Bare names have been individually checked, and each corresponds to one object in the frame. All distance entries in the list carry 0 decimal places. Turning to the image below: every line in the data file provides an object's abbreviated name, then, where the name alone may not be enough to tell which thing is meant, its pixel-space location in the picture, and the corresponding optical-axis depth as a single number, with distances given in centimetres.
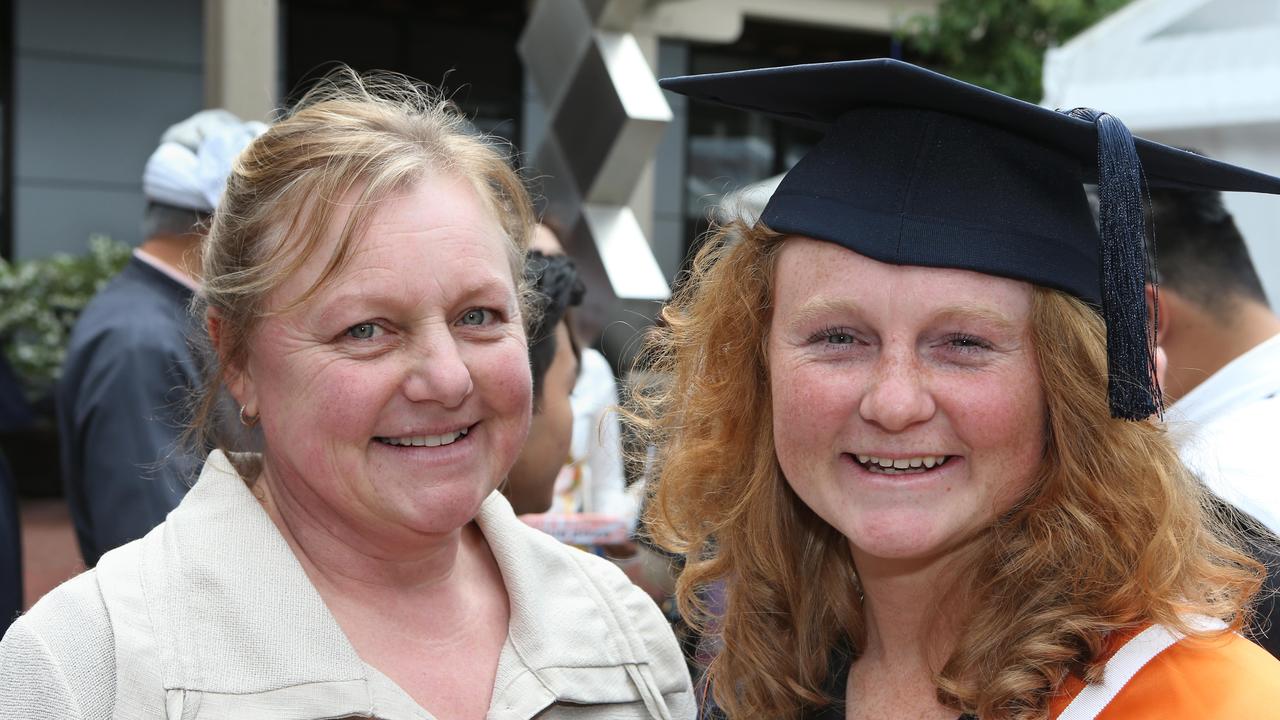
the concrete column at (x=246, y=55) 434
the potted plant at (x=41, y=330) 941
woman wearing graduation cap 162
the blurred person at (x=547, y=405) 292
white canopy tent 459
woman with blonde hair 168
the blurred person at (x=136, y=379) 313
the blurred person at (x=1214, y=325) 292
